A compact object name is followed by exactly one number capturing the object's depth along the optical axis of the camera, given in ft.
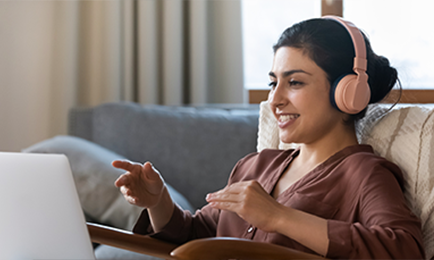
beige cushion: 5.37
